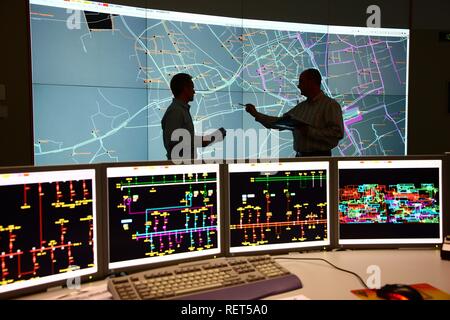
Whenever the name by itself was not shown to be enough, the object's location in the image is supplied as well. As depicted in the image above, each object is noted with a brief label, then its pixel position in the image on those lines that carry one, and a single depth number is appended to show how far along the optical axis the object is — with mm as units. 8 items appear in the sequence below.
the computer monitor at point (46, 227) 1165
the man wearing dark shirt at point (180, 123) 2963
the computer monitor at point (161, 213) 1390
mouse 1203
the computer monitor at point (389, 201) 1733
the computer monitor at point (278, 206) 1606
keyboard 1181
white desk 1302
